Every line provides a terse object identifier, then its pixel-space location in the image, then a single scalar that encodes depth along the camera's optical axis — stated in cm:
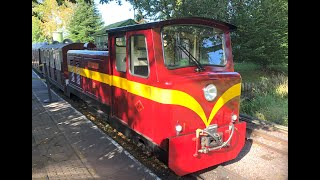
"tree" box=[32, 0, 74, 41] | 3321
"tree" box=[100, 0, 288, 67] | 1307
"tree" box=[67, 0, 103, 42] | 2904
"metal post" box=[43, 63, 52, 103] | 869
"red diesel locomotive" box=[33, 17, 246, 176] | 370
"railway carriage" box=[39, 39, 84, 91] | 949
